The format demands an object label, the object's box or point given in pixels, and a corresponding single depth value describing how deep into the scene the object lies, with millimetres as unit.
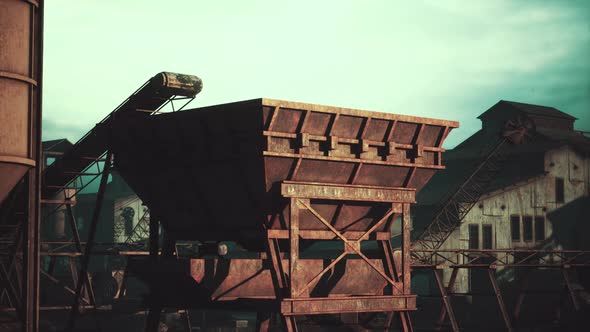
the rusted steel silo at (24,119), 14977
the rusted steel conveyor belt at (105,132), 22203
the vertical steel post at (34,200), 15453
